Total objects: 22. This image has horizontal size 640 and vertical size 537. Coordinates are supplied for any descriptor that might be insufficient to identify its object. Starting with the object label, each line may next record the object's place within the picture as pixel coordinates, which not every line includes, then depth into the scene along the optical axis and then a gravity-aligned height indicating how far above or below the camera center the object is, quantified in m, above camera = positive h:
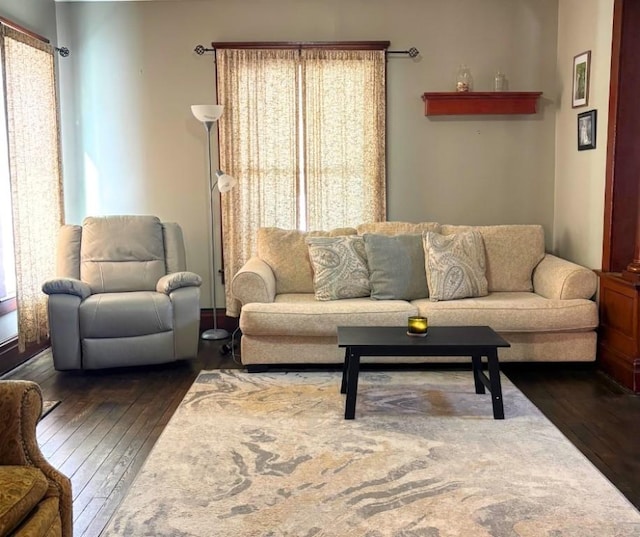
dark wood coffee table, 3.30 -0.79
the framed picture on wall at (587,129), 4.44 +0.39
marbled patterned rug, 2.34 -1.16
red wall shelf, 5.09 +0.65
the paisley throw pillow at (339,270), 4.44 -0.54
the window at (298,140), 5.13 +0.37
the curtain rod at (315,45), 5.11 +1.09
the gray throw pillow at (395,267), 4.40 -0.52
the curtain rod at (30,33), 4.29 +1.08
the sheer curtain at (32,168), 4.38 +0.15
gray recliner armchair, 4.14 -0.68
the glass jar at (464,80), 5.11 +0.82
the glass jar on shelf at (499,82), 5.12 +0.80
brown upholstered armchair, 1.69 -0.75
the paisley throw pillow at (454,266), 4.33 -0.51
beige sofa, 4.09 -0.79
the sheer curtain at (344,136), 5.13 +0.40
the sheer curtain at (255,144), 5.13 +0.35
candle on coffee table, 3.45 -0.71
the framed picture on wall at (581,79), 4.54 +0.74
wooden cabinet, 3.78 -0.85
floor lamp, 4.85 +0.04
